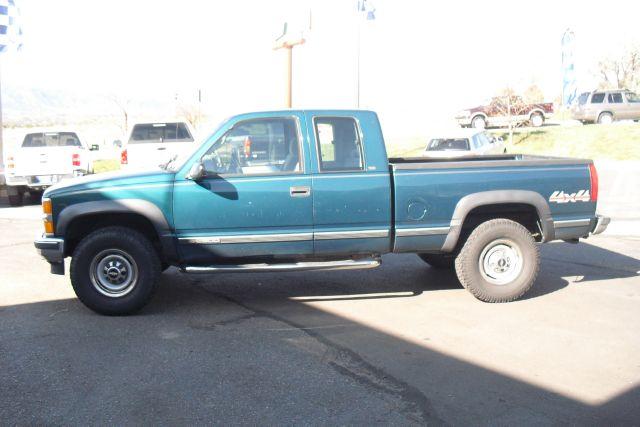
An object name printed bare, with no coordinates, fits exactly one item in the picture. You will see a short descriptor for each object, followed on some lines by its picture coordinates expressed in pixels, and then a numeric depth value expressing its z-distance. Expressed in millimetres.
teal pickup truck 6094
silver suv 31297
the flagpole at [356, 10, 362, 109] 23734
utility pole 20234
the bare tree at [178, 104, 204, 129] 43084
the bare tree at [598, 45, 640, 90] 53219
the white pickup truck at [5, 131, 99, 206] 14367
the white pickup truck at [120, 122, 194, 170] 13875
